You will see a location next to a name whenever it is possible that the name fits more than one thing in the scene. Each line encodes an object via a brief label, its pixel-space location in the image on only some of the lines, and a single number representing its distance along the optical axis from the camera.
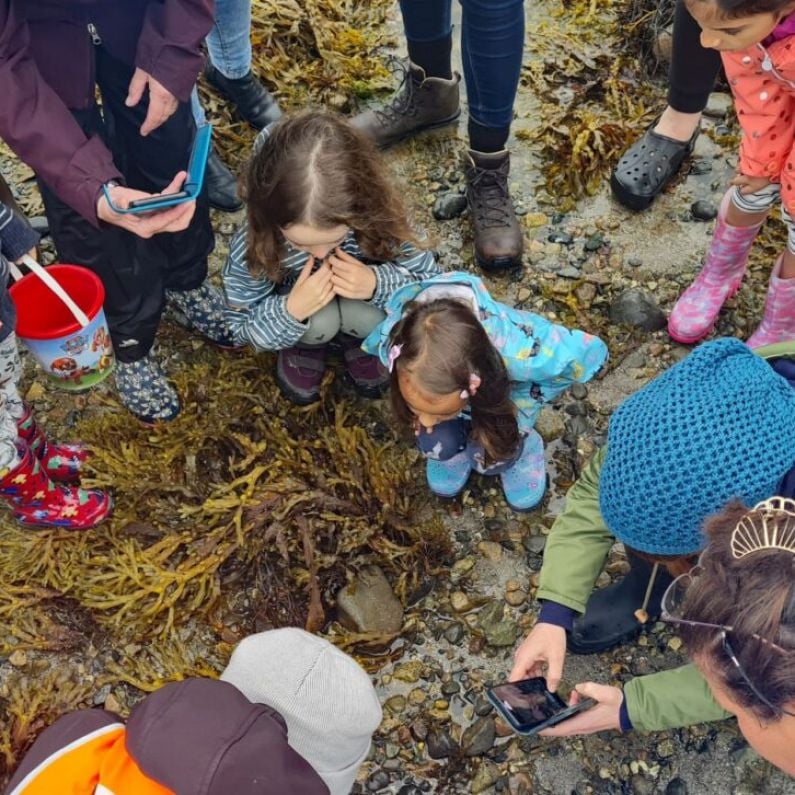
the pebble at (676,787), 2.41
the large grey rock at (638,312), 3.24
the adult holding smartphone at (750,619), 1.39
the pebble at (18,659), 2.66
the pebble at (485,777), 2.45
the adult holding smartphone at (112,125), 2.16
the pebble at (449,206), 3.57
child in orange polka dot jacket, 2.09
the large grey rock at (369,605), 2.69
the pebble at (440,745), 2.49
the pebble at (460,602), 2.73
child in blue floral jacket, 2.26
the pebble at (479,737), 2.48
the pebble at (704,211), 3.50
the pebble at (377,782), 2.46
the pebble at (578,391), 3.10
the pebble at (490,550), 2.83
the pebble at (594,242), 3.47
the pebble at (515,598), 2.73
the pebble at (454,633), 2.68
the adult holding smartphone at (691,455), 1.71
